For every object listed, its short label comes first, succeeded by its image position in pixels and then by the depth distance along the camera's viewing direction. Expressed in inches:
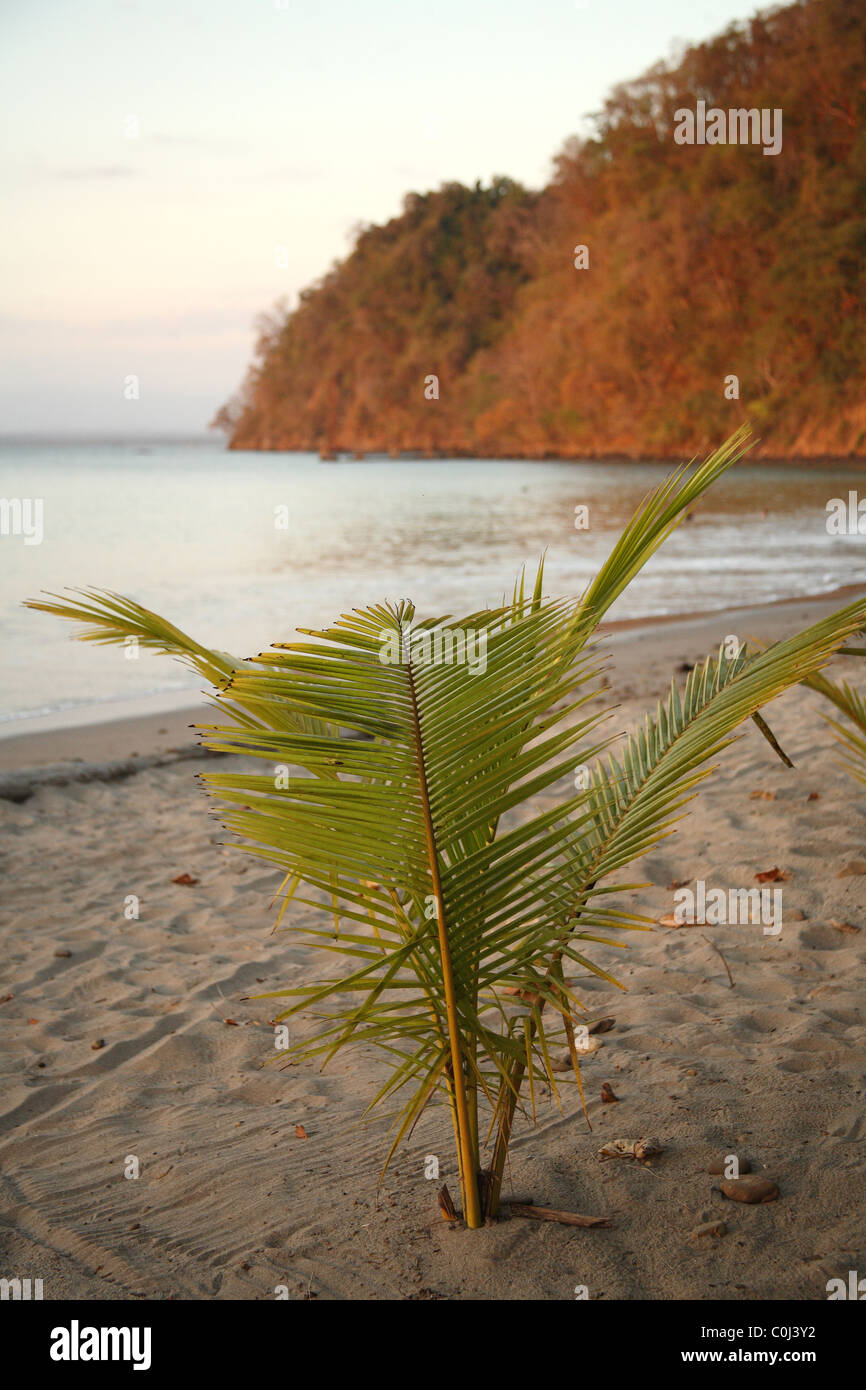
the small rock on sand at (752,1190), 75.6
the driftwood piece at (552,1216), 73.5
